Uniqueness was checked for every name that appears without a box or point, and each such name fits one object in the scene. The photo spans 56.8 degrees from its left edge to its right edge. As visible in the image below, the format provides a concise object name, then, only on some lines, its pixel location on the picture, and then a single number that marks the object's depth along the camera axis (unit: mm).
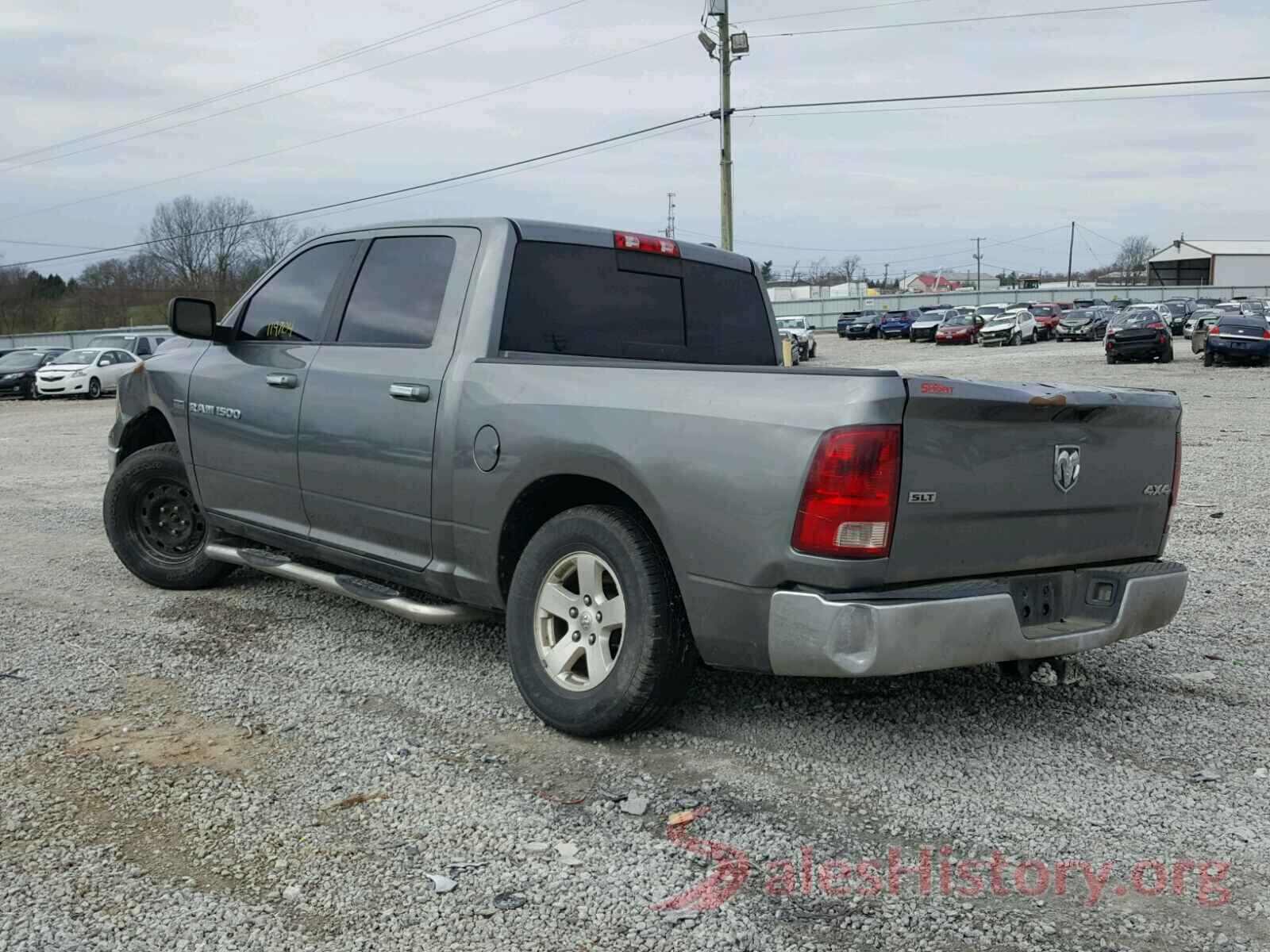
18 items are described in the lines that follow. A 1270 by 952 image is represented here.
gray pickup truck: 3529
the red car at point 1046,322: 53594
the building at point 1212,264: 104438
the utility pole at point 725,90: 30500
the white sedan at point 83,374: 30031
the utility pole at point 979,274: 125656
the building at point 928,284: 128250
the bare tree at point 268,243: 72562
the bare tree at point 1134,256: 137000
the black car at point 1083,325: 50625
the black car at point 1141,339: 32688
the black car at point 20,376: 30953
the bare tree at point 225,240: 78250
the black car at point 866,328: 61219
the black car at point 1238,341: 29469
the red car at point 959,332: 49438
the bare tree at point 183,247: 78250
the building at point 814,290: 111562
